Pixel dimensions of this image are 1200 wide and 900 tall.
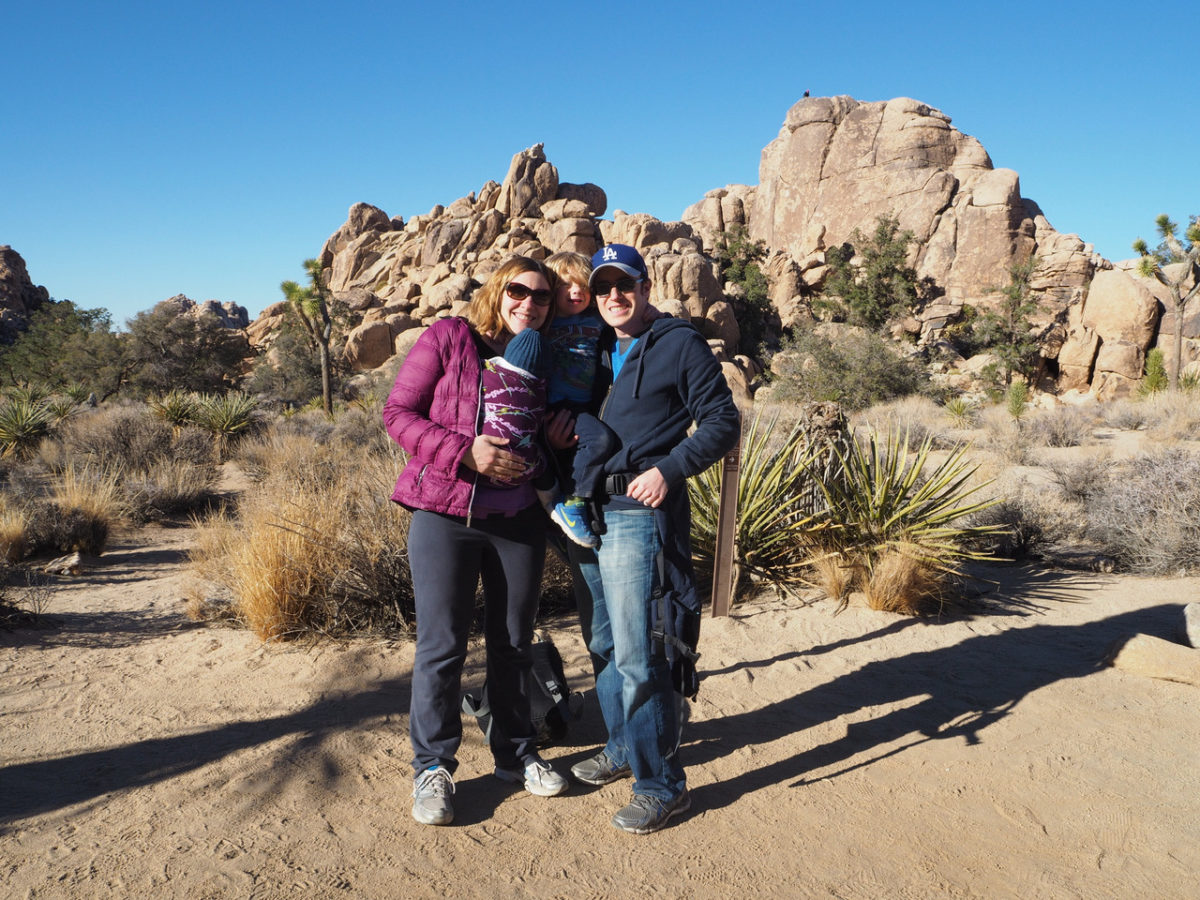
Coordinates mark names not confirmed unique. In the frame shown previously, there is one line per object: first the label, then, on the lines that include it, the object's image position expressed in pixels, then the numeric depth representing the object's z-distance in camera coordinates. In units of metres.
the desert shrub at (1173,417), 14.18
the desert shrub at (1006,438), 12.36
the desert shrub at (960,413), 18.06
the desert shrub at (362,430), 12.99
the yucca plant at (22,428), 11.96
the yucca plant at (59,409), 13.46
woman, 2.61
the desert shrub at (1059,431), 14.67
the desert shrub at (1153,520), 6.17
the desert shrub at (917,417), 13.97
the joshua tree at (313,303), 26.04
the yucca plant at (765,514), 5.66
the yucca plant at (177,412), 13.89
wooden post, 3.09
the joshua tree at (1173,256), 25.95
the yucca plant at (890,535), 5.37
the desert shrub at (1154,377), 23.61
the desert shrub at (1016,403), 18.11
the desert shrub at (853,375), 22.03
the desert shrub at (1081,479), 8.48
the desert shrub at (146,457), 9.16
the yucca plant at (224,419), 13.48
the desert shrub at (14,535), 6.67
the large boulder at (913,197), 37.81
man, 2.61
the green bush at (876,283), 37.78
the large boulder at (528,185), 43.25
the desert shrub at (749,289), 39.44
